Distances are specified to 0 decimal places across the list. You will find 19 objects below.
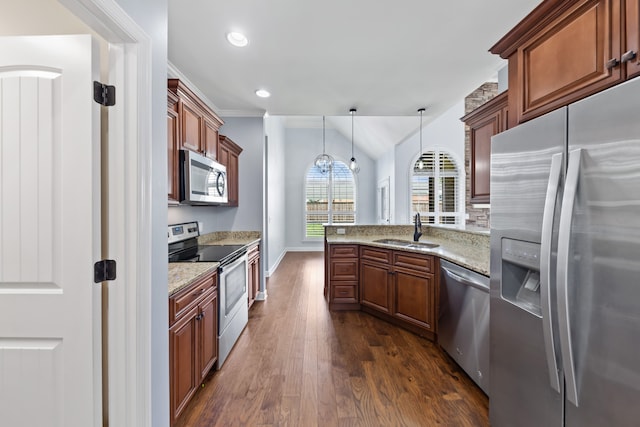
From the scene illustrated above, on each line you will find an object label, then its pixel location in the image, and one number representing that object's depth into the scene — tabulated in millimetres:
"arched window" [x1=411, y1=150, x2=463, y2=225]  6512
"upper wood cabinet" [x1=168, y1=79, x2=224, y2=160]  2186
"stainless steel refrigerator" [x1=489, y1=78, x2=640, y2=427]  851
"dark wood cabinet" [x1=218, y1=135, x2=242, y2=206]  3293
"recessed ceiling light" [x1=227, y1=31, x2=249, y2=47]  2129
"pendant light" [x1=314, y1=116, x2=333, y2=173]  5327
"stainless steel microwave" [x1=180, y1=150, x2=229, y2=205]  2201
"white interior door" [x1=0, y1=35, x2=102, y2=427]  992
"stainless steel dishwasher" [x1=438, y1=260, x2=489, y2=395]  1855
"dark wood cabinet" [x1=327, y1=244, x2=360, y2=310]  3475
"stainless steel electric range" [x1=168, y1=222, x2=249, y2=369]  2219
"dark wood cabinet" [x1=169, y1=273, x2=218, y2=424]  1497
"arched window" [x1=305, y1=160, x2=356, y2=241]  8352
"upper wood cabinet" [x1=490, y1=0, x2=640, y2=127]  959
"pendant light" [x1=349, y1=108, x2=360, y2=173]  5262
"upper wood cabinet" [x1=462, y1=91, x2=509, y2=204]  2085
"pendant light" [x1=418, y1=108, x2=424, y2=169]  6523
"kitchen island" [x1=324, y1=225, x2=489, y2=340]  2635
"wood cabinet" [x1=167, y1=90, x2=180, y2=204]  2061
